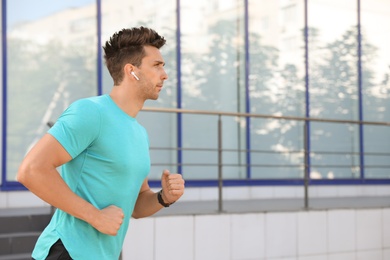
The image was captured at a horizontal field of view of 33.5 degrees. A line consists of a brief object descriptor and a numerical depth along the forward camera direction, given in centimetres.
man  201
